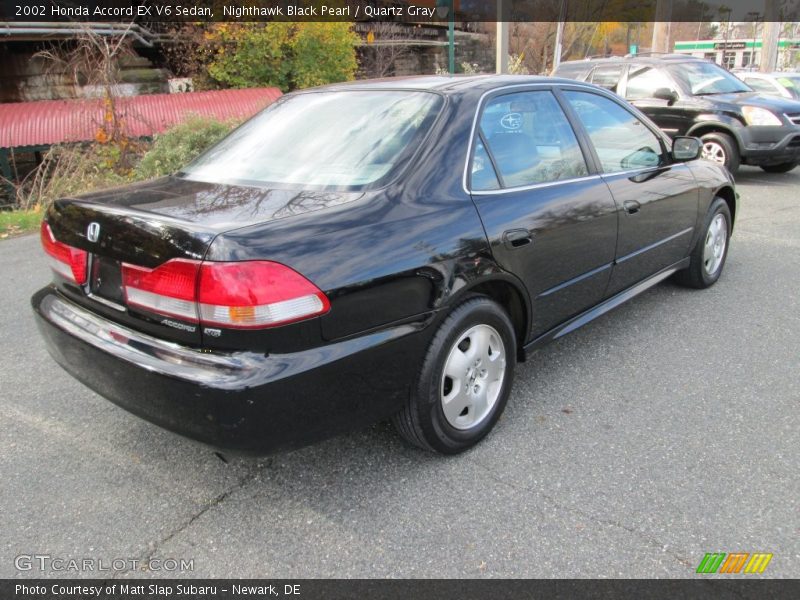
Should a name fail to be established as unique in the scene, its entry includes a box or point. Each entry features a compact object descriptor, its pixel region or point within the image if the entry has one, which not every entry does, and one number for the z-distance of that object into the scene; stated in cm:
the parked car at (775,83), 1203
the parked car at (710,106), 888
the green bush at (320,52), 1656
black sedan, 210
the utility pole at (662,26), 2031
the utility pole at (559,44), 2090
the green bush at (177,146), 910
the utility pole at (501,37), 1282
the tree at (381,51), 2320
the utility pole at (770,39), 2212
